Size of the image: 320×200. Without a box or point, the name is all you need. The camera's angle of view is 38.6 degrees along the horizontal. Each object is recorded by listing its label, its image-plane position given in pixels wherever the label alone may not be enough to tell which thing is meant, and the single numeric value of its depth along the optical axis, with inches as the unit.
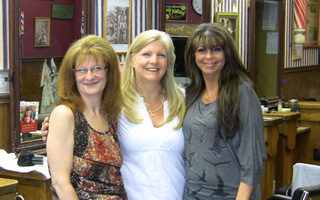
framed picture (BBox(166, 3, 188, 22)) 196.4
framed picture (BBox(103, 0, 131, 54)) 168.2
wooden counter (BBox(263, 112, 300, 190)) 215.3
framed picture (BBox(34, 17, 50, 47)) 164.7
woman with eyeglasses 72.6
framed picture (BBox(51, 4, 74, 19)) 185.8
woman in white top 88.7
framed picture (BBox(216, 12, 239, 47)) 228.9
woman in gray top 84.9
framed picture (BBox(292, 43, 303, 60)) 293.3
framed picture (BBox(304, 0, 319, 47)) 315.6
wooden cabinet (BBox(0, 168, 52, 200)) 116.8
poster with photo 135.1
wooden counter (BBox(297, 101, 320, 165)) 239.1
